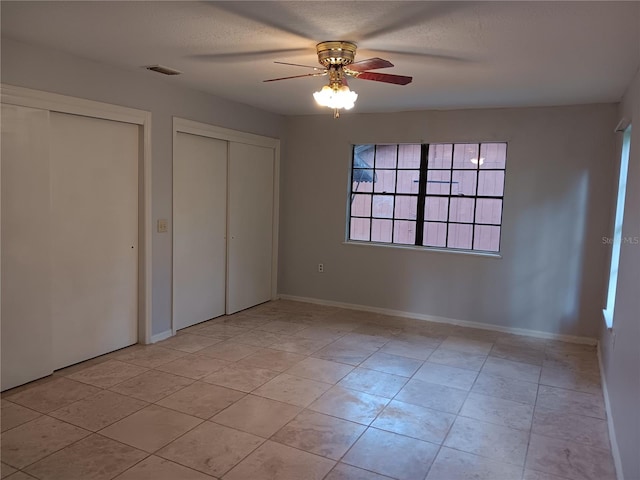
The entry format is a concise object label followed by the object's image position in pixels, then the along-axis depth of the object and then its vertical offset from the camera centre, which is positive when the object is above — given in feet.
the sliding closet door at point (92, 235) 11.78 -1.15
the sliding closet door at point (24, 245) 10.40 -1.27
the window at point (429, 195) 17.20 +0.40
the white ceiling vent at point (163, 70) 12.30 +3.38
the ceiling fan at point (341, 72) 9.62 +2.81
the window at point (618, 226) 12.45 -0.40
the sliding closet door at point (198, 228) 15.19 -1.08
